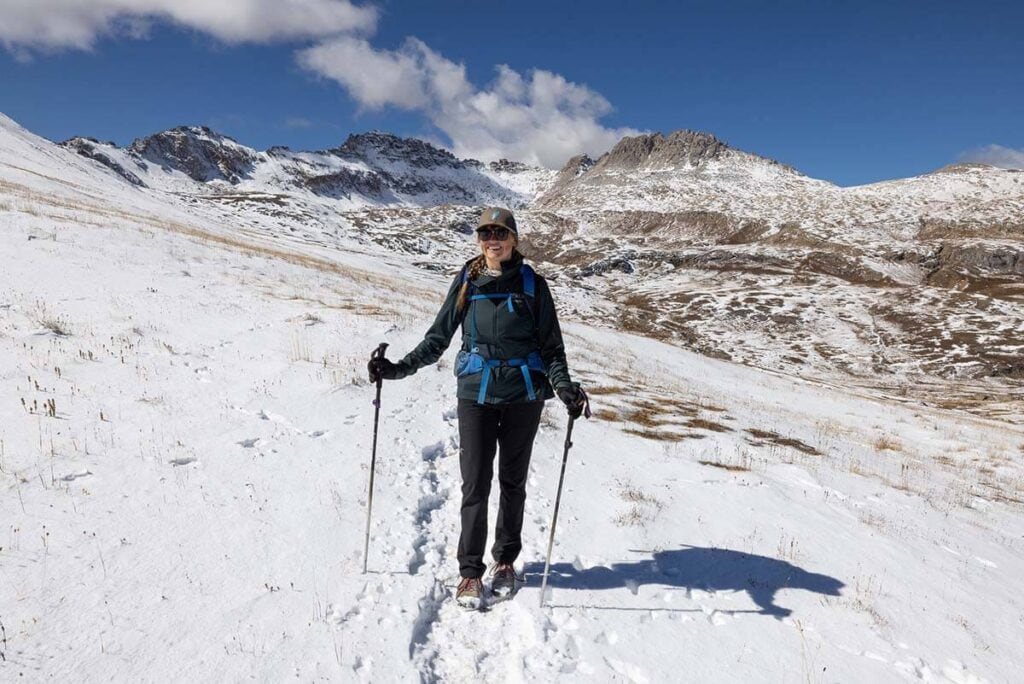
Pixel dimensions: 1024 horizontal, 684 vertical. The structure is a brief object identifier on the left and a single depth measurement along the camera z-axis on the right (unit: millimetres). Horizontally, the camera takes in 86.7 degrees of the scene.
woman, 5227
